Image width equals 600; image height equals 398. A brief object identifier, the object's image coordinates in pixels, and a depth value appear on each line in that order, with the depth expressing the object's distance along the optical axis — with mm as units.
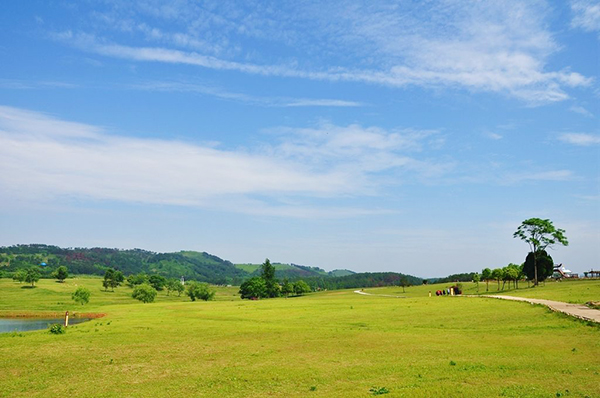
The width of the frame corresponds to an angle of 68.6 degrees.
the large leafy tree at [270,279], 185125
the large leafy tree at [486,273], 126388
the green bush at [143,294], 146375
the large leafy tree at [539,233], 110250
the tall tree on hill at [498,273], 111912
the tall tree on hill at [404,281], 155038
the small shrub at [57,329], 48031
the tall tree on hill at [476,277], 130800
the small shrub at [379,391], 20422
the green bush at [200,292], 170500
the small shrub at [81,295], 118875
